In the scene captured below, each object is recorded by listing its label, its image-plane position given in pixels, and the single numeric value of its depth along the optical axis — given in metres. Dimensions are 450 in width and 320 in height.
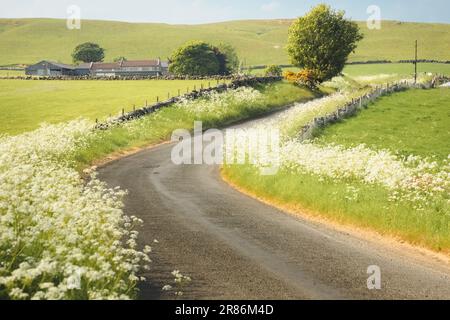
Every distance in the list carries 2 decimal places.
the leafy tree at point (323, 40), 75.00
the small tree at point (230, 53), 142.75
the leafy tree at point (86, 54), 182.00
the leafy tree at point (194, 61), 113.62
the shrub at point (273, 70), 105.76
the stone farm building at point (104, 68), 157.12
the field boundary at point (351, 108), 33.55
